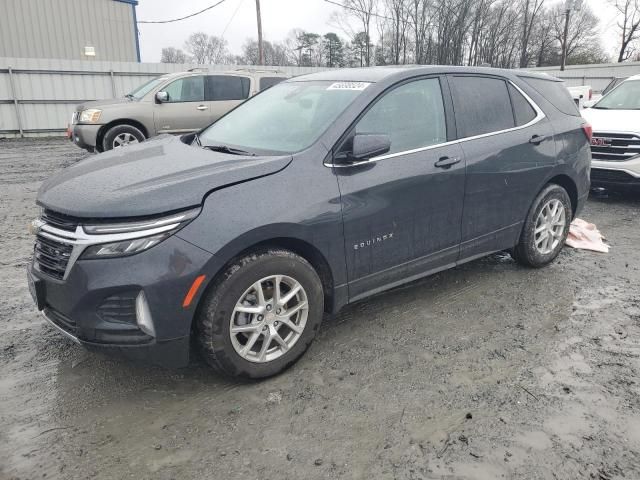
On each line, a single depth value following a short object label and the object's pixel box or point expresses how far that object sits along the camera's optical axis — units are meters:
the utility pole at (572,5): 23.05
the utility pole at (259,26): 27.11
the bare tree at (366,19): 38.50
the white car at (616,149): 7.11
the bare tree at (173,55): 56.63
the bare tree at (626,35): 53.16
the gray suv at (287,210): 2.60
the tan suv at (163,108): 10.21
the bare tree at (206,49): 54.78
